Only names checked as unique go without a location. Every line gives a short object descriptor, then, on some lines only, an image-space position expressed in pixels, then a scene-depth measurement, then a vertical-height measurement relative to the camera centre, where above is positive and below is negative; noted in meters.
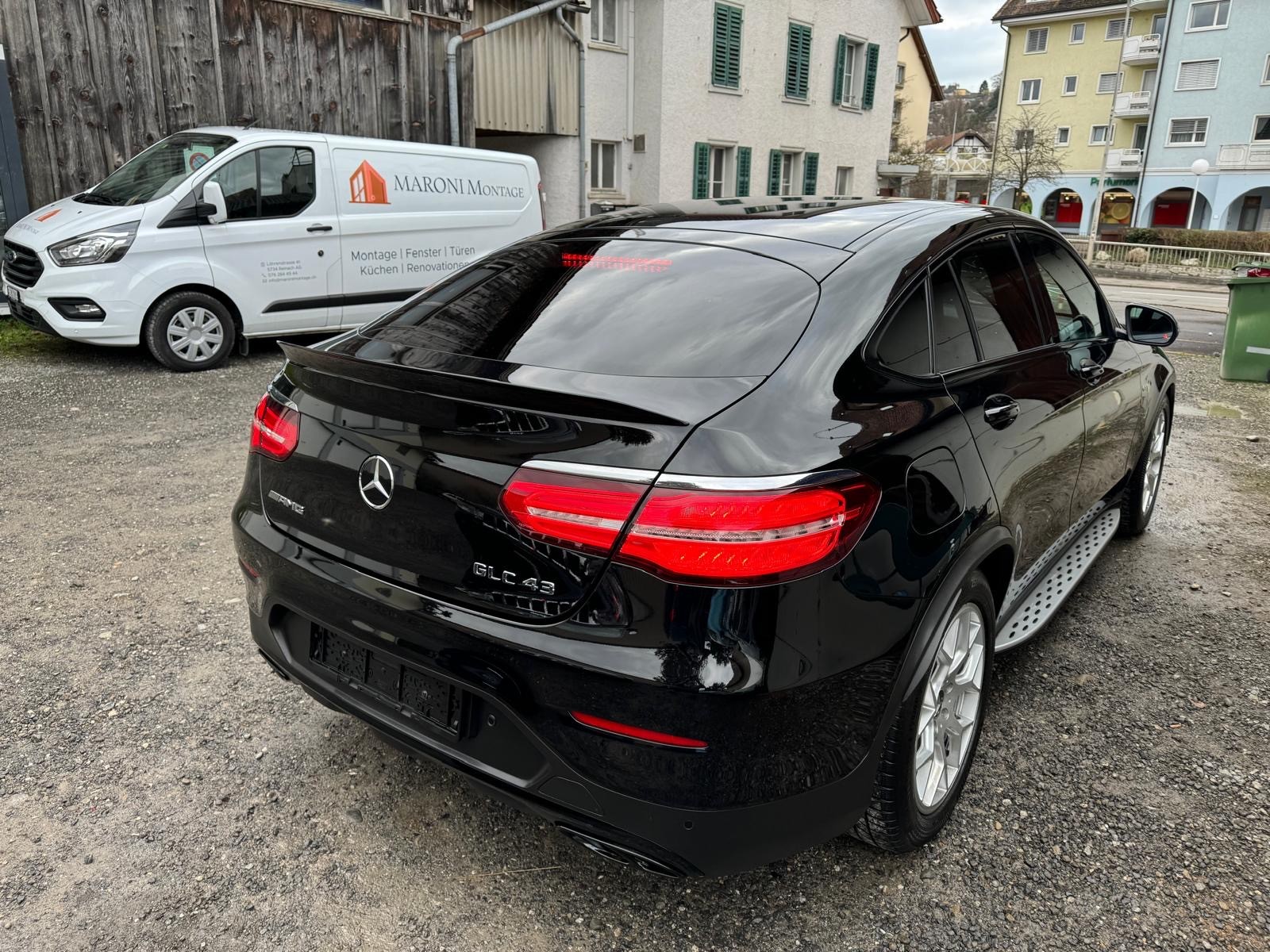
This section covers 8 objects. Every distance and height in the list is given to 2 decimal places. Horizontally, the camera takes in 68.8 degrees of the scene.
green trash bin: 9.24 -1.18
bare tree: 45.41 +2.76
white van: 7.74 -0.41
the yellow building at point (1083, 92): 45.25 +5.90
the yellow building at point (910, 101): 47.03 +5.16
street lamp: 30.33 +1.40
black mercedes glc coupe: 1.80 -0.67
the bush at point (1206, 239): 31.89 -0.95
